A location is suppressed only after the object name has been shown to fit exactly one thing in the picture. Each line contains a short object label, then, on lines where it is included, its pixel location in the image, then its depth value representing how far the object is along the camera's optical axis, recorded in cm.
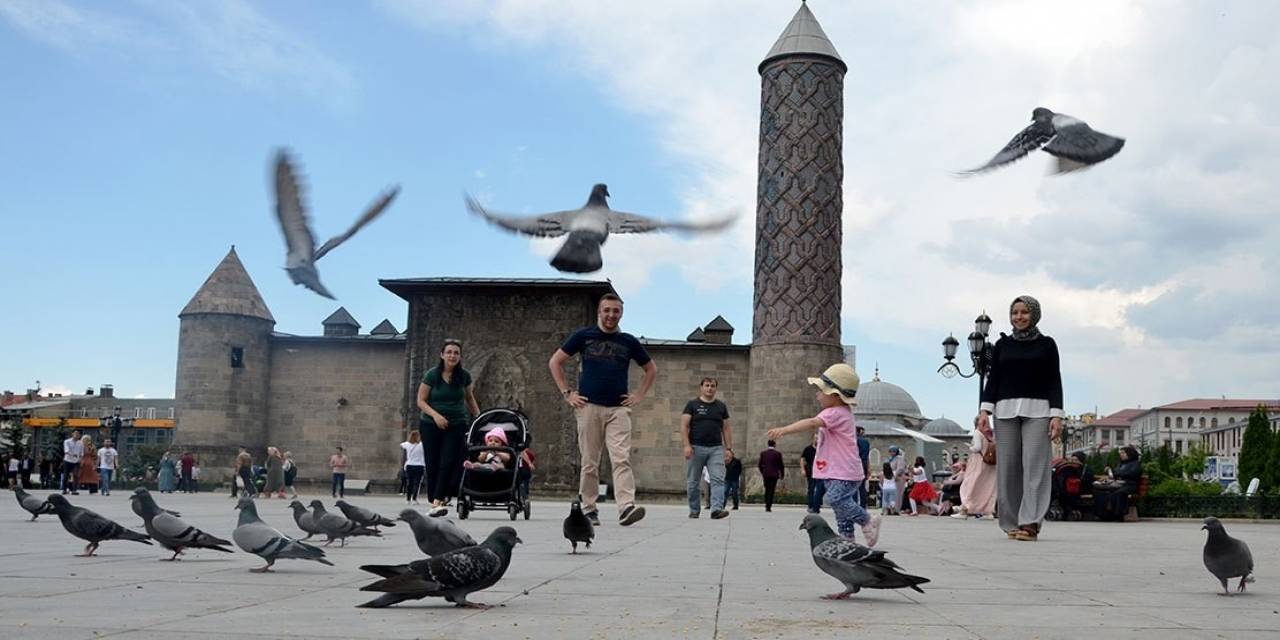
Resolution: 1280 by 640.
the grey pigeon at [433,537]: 557
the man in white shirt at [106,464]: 2469
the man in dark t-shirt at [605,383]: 944
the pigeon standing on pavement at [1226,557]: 501
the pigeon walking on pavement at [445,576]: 400
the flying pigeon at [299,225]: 802
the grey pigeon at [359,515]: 727
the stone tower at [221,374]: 3416
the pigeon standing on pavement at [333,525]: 684
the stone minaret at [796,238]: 3334
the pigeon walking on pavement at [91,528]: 609
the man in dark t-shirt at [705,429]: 1297
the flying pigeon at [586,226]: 844
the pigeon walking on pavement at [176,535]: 563
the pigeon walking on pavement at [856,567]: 456
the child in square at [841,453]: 713
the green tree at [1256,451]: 5416
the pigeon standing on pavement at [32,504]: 988
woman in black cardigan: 892
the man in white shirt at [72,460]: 2353
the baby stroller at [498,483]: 1145
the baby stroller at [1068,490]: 1614
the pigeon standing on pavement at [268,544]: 509
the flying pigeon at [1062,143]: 971
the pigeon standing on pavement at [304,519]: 705
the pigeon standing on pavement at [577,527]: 674
